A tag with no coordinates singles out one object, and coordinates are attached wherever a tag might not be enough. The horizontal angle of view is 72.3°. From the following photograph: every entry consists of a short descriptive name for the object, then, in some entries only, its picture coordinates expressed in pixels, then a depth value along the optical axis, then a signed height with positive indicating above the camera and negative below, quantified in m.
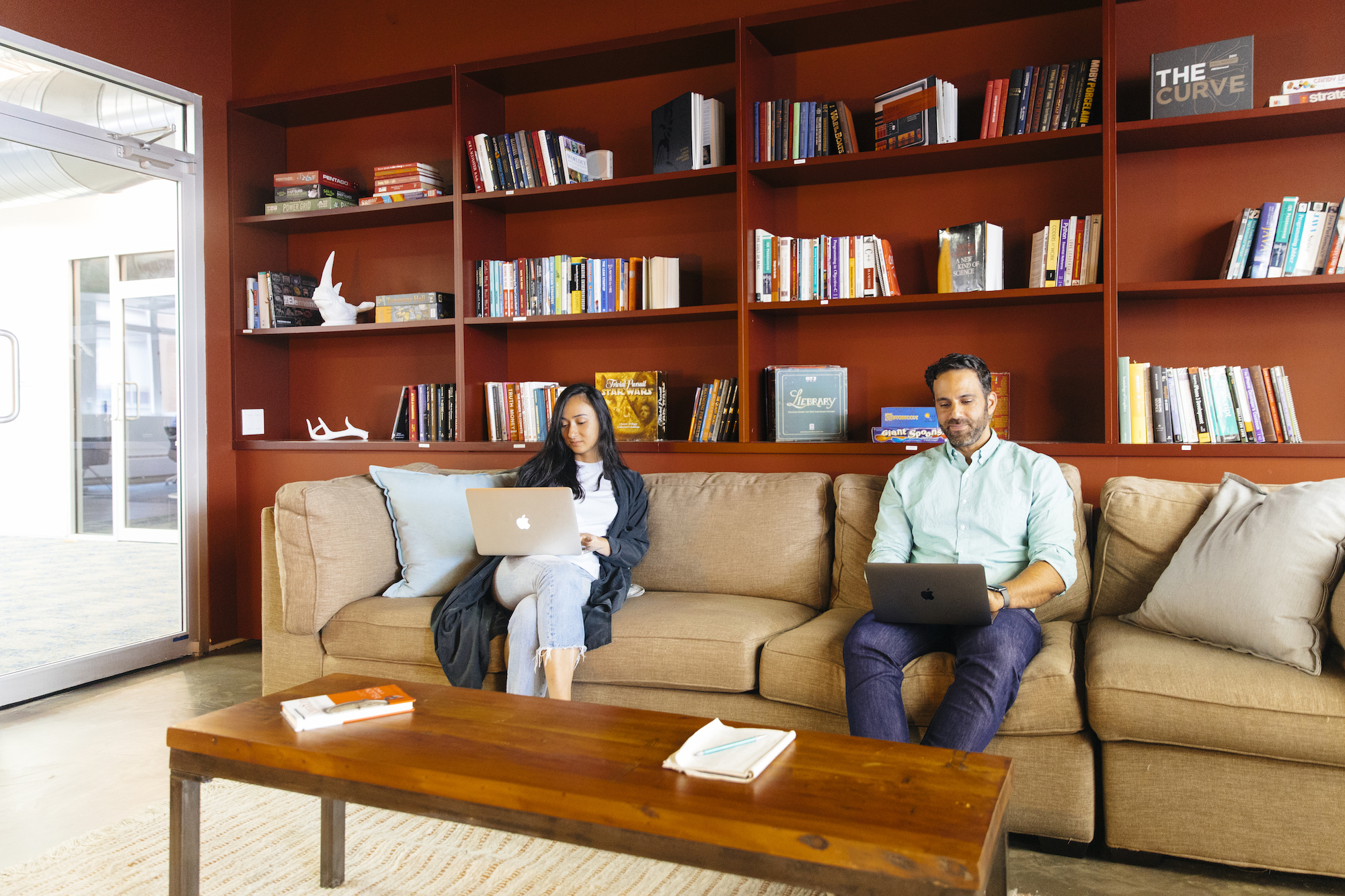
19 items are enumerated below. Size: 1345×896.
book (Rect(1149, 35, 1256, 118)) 2.63 +1.03
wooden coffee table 1.16 -0.51
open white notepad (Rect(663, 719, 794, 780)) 1.35 -0.49
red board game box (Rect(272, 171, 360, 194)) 3.80 +1.07
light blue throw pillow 2.79 -0.29
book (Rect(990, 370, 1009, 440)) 3.00 +0.11
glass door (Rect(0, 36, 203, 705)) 3.18 +0.19
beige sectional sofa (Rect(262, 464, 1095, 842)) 2.00 -0.50
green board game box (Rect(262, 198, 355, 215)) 3.79 +0.96
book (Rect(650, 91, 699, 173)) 3.23 +1.07
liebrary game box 3.10 +0.11
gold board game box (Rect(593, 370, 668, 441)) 3.39 +0.11
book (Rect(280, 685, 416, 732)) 1.61 -0.49
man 1.93 -0.29
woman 2.34 -0.40
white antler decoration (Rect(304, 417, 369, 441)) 3.87 +0.02
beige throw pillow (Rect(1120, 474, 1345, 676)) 1.95 -0.32
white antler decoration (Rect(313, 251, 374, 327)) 3.82 +0.55
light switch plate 4.01 +0.07
